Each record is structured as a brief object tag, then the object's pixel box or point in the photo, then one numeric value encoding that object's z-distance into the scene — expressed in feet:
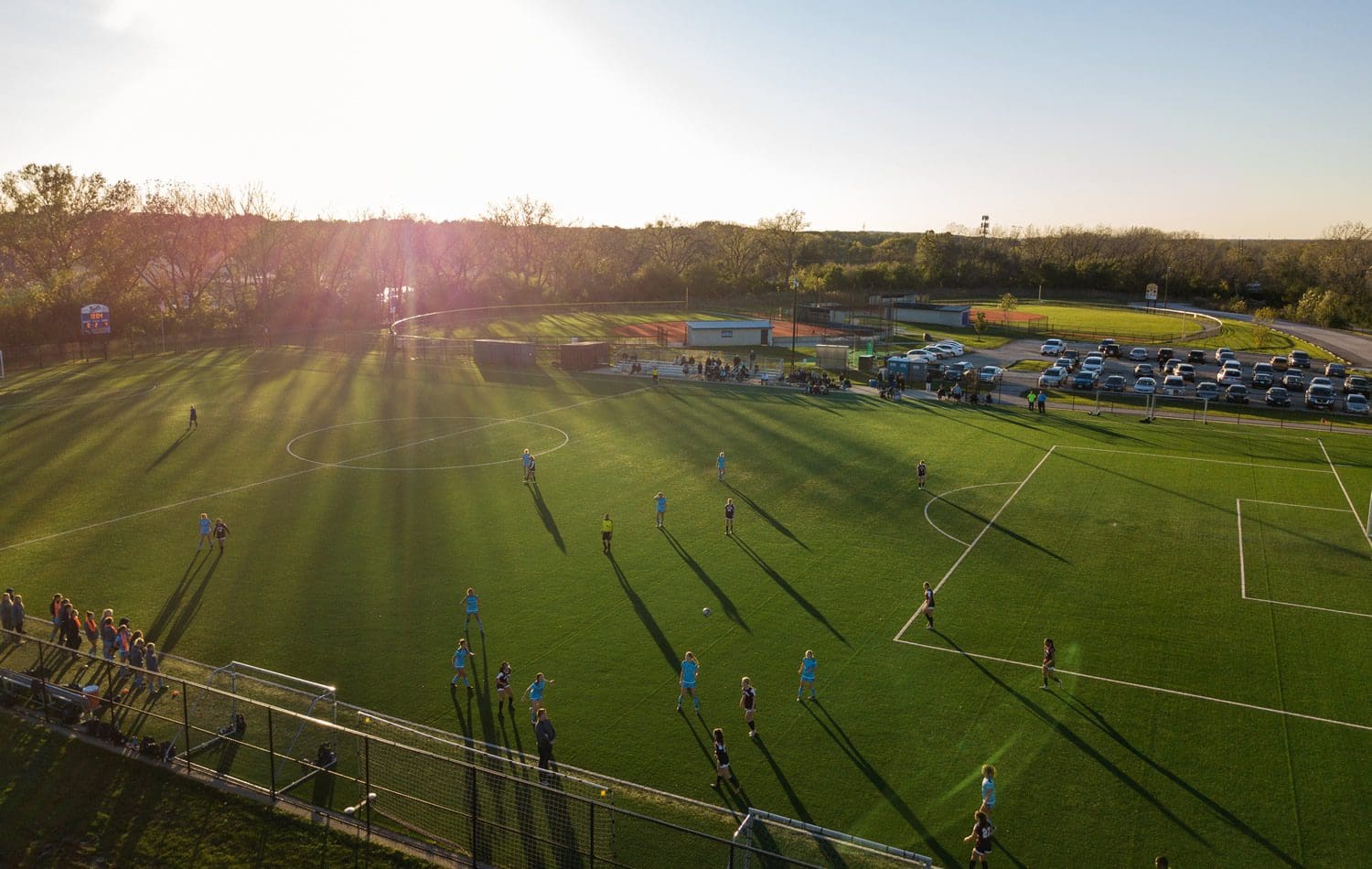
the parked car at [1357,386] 205.67
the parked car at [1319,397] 186.29
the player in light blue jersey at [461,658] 65.16
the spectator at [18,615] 72.54
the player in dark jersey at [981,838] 46.62
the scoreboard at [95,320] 236.84
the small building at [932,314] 337.31
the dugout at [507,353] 230.27
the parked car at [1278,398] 188.85
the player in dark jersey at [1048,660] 66.90
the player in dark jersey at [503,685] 62.90
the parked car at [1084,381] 206.59
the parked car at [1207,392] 195.31
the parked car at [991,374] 209.97
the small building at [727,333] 267.18
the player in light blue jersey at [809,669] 64.08
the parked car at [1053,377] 211.90
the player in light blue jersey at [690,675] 62.69
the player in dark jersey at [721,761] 55.06
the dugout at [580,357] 225.15
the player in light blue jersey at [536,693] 60.90
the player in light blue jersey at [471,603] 75.48
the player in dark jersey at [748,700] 60.39
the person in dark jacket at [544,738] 55.72
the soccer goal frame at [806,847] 41.91
